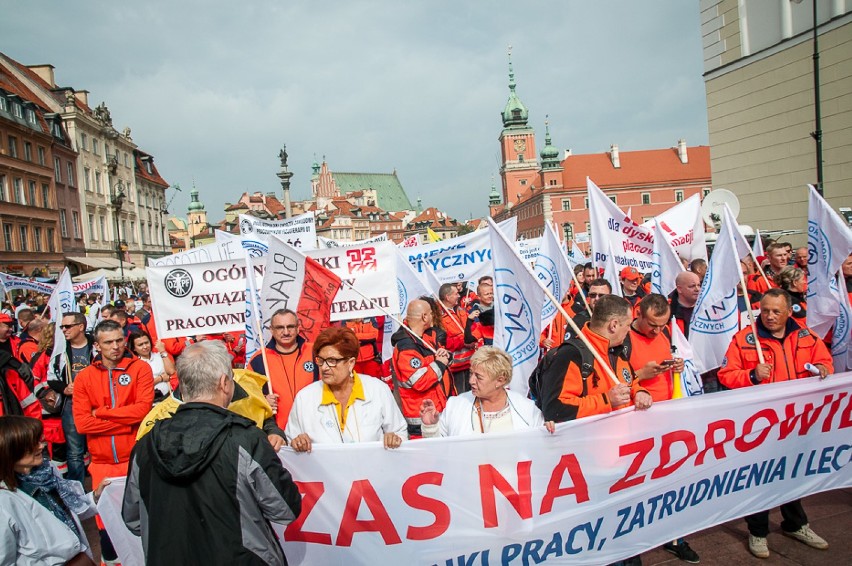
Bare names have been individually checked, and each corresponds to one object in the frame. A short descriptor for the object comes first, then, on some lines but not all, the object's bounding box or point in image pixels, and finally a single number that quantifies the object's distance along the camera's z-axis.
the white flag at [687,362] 4.58
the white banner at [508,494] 3.28
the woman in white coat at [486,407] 3.31
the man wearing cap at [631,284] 7.62
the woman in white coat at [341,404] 3.45
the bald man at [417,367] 4.77
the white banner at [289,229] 10.12
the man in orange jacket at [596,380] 3.40
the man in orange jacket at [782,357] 3.93
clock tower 114.50
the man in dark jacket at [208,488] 2.30
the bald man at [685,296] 5.71
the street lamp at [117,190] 53.29
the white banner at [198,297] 5.79
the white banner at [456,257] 10.18
